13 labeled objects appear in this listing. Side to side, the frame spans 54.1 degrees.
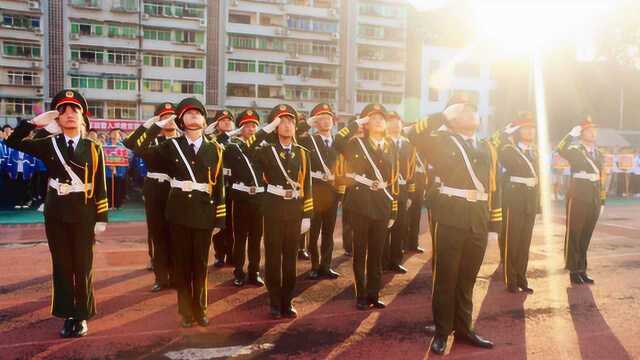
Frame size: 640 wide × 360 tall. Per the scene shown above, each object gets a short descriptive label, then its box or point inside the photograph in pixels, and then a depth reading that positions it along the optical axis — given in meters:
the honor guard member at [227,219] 9.09
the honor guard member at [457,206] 5.82
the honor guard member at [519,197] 8.23
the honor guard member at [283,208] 6.81
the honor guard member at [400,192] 8.98
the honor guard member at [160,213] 7.60
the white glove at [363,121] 7.29
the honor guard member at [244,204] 8.26
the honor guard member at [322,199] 8.97
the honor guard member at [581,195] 8.95
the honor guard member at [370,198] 7.15
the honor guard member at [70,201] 5.86
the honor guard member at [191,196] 6.19
